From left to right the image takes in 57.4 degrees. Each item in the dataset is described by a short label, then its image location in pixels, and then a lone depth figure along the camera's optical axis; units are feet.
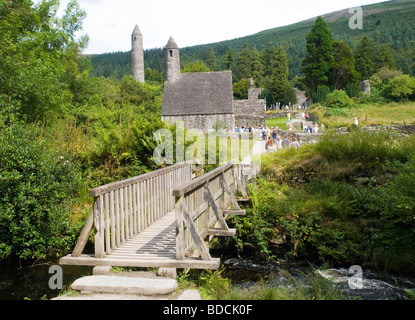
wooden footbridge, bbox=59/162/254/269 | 16.83
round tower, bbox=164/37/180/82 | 147.18
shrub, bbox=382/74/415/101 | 130.00
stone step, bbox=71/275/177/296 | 14.51
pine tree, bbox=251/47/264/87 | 261.44
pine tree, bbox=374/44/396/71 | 197.47
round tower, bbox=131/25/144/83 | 271.90
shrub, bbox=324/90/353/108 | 133.28
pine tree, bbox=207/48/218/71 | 316.56
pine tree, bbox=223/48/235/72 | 279.08
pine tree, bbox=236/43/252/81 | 266.69
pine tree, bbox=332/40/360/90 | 167.16
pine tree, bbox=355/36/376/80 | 195.00
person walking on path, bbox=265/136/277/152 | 71.55
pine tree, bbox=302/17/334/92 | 162.50
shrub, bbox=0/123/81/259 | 25.85
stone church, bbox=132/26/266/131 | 130.93
